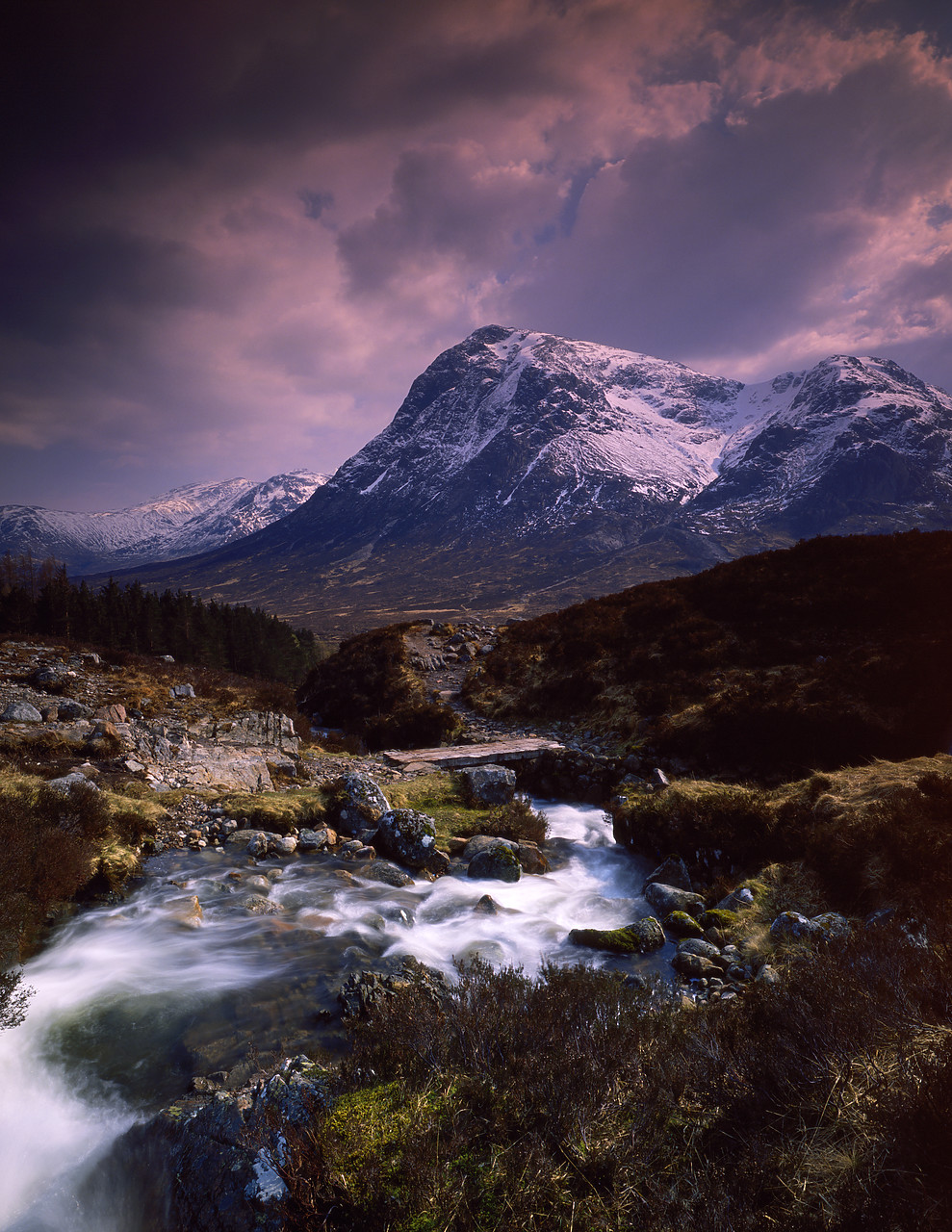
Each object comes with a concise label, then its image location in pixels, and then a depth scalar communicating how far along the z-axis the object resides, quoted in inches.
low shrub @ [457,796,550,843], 528.1
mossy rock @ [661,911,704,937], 342.6
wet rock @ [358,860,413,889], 436.1
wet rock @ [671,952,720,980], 288.4
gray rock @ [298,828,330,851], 476.1
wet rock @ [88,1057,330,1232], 153.8
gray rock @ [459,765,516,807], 598.5
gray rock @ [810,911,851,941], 275.1
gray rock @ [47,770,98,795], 409.1
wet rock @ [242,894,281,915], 377.7
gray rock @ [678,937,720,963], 300.8
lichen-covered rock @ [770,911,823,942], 284.7
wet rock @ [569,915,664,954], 335.6
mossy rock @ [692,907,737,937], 332.8
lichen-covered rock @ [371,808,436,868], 465.6
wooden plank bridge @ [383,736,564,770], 687.1
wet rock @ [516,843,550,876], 479.8
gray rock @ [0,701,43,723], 574.2
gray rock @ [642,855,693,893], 410.0
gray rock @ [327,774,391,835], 509.7
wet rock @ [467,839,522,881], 454.9
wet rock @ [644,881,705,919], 369.7
